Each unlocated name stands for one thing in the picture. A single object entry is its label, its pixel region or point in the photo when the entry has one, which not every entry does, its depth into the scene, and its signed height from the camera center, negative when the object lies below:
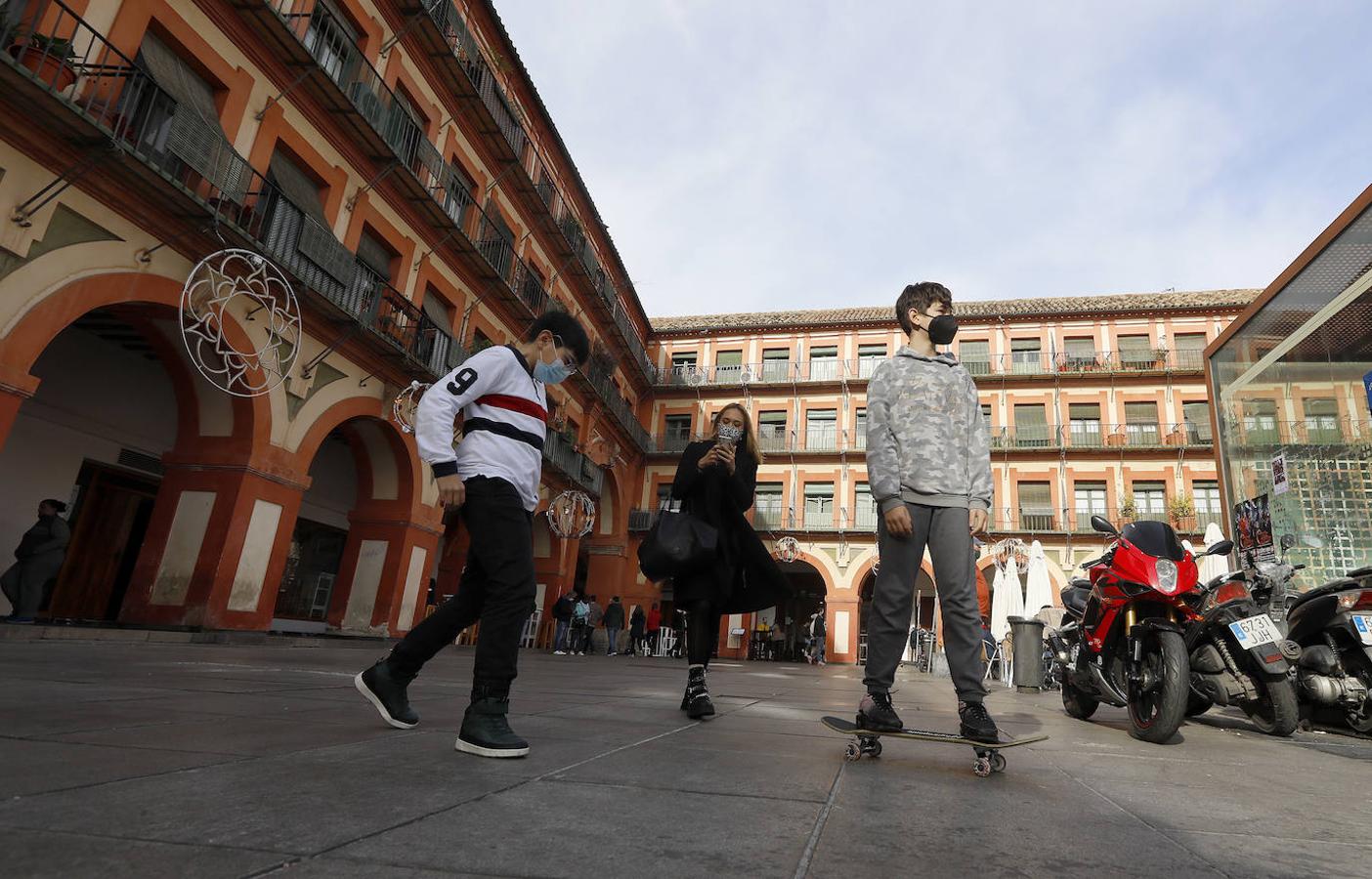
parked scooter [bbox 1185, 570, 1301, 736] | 4.71 +0.29
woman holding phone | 4.23 +0.56
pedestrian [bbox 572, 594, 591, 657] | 20.11 +0.40
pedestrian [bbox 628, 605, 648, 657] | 22.41 +0.51
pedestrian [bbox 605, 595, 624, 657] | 20.94 +0.58
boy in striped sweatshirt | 2.67 +0.44
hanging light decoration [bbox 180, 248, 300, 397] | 9.16 +3.54
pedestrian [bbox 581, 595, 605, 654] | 20.48 +0.49
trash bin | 10.71 +0.40
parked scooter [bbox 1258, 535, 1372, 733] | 5.01 +0.46
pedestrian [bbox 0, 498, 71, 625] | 8.14 +0.21
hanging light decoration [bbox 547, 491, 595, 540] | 19.20 +3.06
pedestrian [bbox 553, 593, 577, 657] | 19.05 +0.44
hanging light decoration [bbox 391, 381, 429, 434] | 12.71 +3.44
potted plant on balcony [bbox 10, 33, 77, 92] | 7.01 +4.70
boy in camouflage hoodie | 2.99 +0.72
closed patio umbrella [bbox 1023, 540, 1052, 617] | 14.59 +1.81
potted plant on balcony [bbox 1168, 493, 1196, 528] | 25.39 +6.08
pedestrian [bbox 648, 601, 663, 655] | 23.31 +0.56
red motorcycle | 4.16 +0.39
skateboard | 2.62 -0.24
